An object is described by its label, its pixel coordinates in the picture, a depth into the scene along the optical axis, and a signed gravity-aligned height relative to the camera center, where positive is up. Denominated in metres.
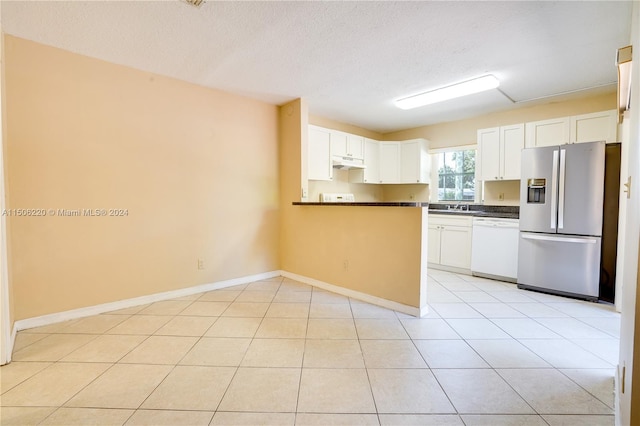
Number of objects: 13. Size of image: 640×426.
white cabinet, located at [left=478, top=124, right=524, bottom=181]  3.99 +0.78
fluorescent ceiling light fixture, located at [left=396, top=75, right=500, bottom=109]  3.21 +1.42
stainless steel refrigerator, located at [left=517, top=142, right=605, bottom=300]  3.10 -0.20
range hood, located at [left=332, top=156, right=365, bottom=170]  4.65 +0.68
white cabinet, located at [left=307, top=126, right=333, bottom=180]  4.27 +0.74
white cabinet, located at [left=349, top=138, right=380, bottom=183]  5.17 +0.67
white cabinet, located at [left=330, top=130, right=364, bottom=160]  4.58 +1.00
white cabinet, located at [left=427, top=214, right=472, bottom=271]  4.23 -0.63
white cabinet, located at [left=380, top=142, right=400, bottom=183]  5.38 +0.79
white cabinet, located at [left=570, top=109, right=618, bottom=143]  3.36 +0.97
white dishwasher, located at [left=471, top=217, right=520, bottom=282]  3.76 -0.65
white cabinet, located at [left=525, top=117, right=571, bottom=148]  3.65 +0.97
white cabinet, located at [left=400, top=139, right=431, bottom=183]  5.12 +0.77
